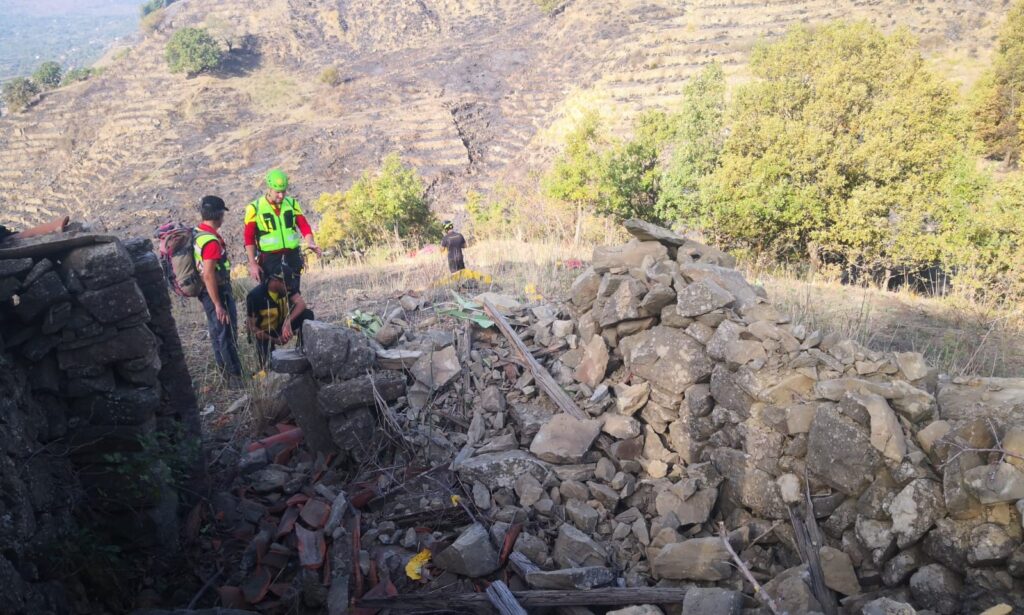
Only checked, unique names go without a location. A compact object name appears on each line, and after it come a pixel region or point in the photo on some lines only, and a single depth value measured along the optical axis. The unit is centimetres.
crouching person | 490
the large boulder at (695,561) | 286
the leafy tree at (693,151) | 1405
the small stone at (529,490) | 361
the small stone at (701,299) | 365
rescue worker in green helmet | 489
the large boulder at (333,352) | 392
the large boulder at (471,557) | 318
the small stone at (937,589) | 228
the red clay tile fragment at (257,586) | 316
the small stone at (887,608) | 218
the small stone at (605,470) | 367
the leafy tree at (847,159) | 1115
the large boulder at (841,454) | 265
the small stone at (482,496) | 364
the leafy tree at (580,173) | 1748
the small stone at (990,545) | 216
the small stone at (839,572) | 259
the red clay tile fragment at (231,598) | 313
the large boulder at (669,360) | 370
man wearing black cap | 484
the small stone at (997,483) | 217
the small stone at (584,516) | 341
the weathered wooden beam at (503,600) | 287
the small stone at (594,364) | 425
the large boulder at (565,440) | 378
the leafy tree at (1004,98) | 2079
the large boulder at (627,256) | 451
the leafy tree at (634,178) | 1648
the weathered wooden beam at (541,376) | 412
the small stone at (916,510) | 241
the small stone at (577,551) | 316
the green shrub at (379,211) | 2605
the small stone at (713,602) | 252
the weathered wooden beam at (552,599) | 283
